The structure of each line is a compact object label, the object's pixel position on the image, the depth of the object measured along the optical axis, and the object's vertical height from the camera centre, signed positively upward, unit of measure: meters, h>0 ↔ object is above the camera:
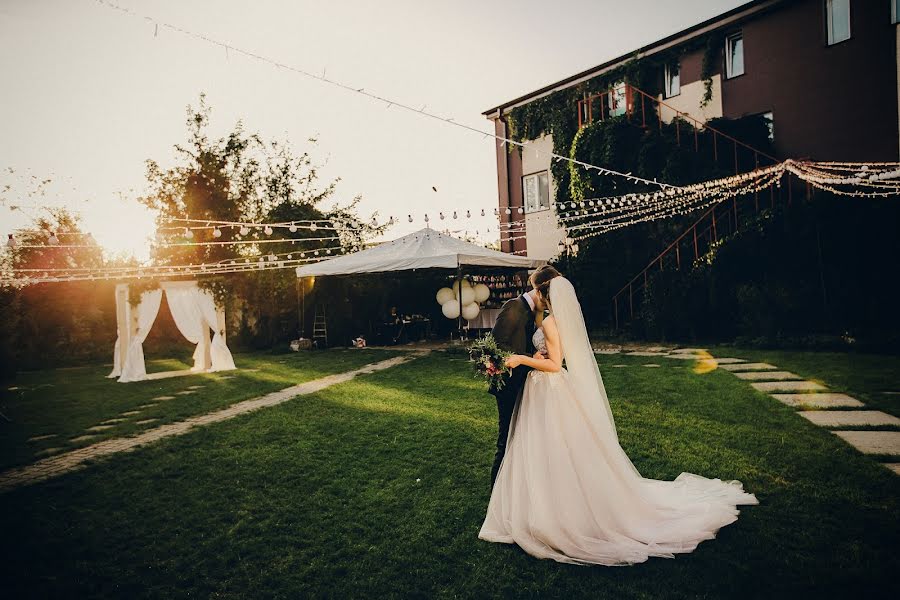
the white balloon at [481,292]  13.05 +0.20
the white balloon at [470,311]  12.37 -0.30
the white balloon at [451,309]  12.54 -0.22
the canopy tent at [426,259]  10.98 +1.00
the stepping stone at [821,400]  5.44 -1.28
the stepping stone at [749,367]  7.77 -1.22
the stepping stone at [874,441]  4.03 -1.33
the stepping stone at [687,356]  9.16 -1.20
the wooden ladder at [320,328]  15.95 -0.79
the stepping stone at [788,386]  6.25 -1.27
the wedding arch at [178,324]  10.94 -0.38
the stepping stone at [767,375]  6.98 -1.24
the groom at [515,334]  3.20 -0.24
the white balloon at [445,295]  12.97 +0.15
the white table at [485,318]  15.60 -0.60
